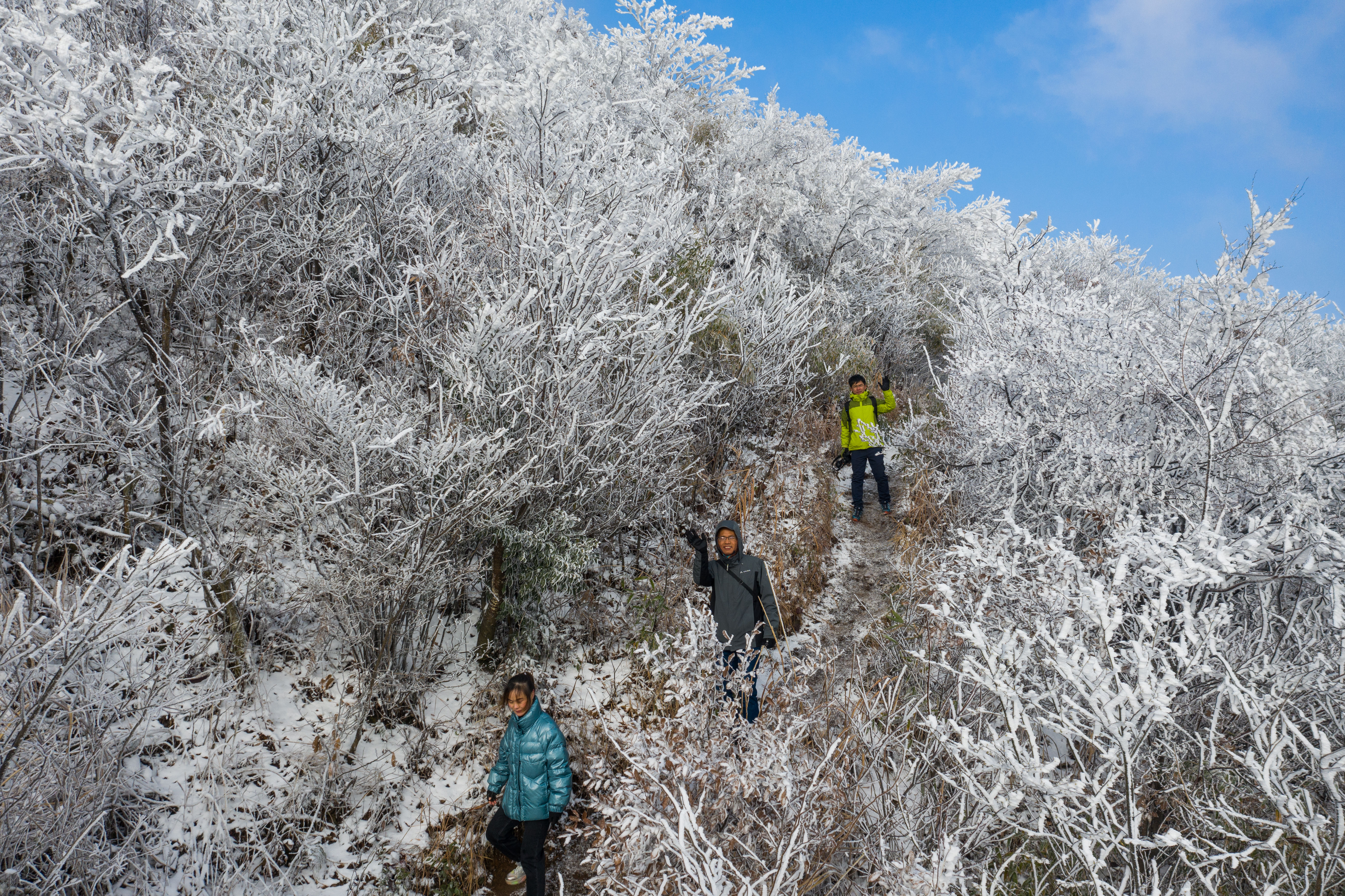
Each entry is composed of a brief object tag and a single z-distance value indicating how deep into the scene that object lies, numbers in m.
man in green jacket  7.23
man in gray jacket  3.86
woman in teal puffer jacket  3.21
